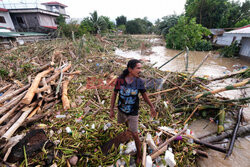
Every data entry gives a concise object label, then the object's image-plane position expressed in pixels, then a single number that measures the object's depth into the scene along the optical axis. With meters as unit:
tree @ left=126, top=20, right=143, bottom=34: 31.16
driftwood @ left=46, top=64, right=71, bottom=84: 3.73
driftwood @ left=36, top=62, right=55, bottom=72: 4.47
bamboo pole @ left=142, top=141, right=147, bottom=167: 1.85
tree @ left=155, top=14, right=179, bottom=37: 21.83
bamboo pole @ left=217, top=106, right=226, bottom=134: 2.57
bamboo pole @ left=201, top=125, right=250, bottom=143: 2.45
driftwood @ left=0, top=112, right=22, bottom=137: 2.17
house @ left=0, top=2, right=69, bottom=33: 16.33
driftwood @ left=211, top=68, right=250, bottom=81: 3.23
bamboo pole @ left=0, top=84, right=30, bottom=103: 2.74
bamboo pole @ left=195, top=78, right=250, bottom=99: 2.19
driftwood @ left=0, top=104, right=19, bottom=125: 2.34
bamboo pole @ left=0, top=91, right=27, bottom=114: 2.48
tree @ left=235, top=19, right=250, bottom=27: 15.91
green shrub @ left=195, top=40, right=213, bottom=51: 14.08
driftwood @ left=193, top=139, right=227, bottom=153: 2.10
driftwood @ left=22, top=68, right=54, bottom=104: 2.65
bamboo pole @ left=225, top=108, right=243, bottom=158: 2.06
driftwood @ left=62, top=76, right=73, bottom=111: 3.12
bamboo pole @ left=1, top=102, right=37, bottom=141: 2.03
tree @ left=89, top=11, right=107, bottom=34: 17.71
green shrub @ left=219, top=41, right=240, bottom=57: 10.47
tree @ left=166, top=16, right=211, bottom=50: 13.28
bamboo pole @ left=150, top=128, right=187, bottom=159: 1.97
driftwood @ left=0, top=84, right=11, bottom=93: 3.50
